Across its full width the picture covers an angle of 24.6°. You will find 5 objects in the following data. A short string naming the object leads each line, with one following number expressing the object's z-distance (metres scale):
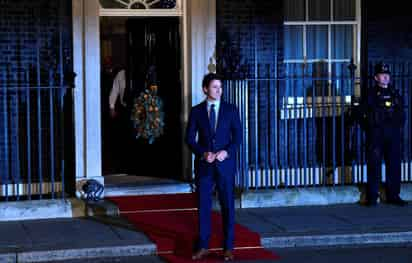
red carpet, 9.78
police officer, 11.86
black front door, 13.14
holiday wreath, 12.69
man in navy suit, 9.23
